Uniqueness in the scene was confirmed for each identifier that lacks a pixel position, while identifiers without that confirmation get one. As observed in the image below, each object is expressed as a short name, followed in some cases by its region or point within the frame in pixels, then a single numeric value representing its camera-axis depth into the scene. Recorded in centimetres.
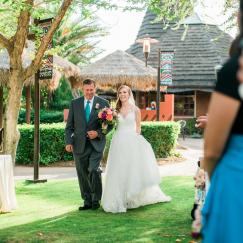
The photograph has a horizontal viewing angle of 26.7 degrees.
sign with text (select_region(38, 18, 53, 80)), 1100
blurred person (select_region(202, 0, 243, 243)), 213
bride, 792
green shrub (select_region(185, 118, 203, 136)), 2969
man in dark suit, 804
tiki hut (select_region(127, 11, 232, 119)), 3128
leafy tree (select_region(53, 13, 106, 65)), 3772
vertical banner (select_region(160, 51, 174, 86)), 1920
